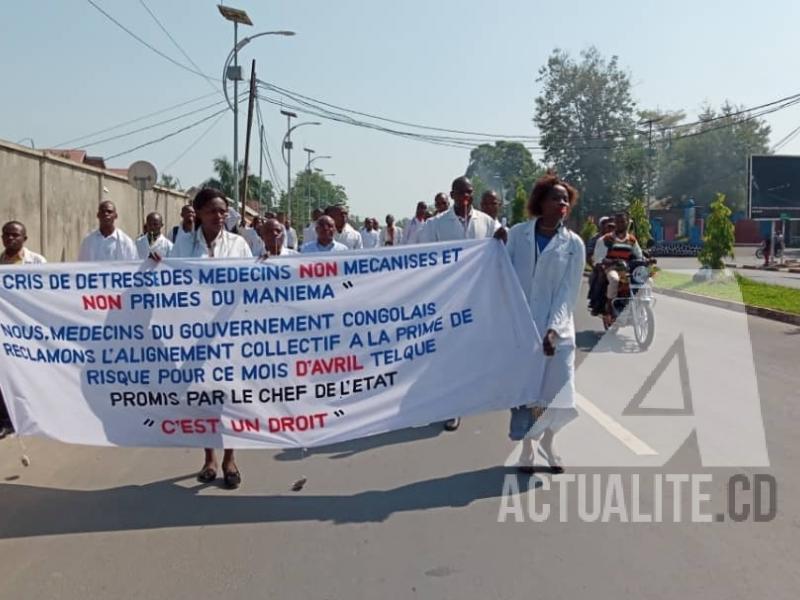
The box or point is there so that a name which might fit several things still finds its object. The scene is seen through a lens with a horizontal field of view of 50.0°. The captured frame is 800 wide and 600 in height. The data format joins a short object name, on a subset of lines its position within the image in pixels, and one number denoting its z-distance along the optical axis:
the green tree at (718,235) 22.73
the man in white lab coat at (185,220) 9.11
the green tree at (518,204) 48.06
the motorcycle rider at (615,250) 12.05
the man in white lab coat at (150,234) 10.10
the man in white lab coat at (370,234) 18.72
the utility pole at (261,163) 41.48
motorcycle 11.48
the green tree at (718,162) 76.88
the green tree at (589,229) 35.36
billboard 36.69
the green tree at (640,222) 27.38
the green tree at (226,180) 61.01
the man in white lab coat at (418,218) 13.00
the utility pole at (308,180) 68.34
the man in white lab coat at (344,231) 10.55
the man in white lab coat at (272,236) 6.89
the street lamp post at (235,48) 25.20
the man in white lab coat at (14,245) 6.25
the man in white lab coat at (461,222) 7.51
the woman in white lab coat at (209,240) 5.74
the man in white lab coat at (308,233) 11.41
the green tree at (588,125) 69.94
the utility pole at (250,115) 30.09
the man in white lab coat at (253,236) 13.81
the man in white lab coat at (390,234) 18.18
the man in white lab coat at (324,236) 7.59
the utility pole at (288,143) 46.39
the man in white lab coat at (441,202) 11.39
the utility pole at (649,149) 64.31
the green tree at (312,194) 78.31
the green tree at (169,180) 62.34
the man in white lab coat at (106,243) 7.75
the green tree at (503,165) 133.38
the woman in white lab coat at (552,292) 5.66
